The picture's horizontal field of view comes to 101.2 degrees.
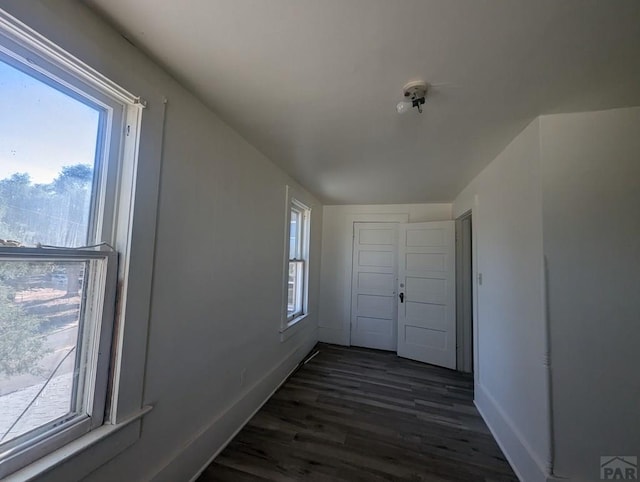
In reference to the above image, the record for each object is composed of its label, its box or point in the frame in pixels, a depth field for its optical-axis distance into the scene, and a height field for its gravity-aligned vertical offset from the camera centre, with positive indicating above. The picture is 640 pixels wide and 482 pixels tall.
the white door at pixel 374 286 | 4.24 -0.41
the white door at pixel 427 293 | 3.64 -0.43
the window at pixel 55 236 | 0.89 +0.05
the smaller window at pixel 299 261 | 3.62 -0.03
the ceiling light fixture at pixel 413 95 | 1.39 +0.92
